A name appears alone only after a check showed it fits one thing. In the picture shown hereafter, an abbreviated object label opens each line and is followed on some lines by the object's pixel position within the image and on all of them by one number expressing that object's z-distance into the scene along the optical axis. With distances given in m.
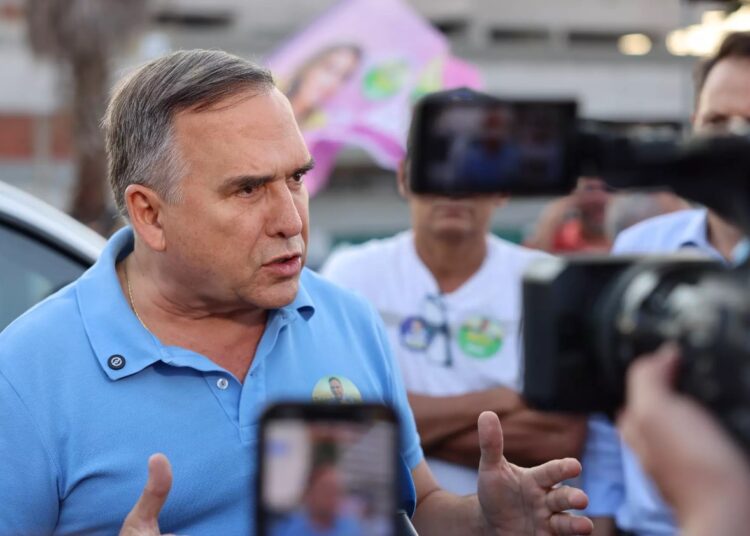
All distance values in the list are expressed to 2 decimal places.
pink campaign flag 6.88
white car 3.20
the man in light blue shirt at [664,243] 3.36
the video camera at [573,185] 1.40
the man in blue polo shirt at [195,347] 2.30
